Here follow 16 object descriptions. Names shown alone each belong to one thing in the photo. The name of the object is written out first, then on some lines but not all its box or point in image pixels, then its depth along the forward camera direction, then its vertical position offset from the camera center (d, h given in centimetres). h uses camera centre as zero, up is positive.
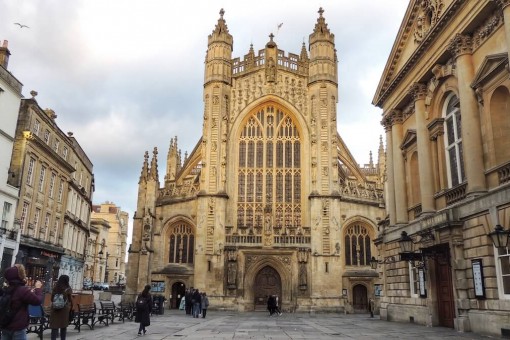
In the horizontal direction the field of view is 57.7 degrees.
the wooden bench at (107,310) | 1736 -95
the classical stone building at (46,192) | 2684 +580
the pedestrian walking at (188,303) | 2895 -105
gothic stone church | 3372 +654
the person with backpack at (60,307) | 962 -48
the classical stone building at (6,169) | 2479 +594
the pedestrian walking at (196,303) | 2566 -92
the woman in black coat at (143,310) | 1416 -76
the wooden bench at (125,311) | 1976 -116
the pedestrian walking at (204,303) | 2569 -94
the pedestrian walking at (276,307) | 2913 -121
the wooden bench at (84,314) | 1456 -99
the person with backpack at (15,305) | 639 -31
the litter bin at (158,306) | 2722 -118
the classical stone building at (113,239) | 9781 +959
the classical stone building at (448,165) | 1450 +478
